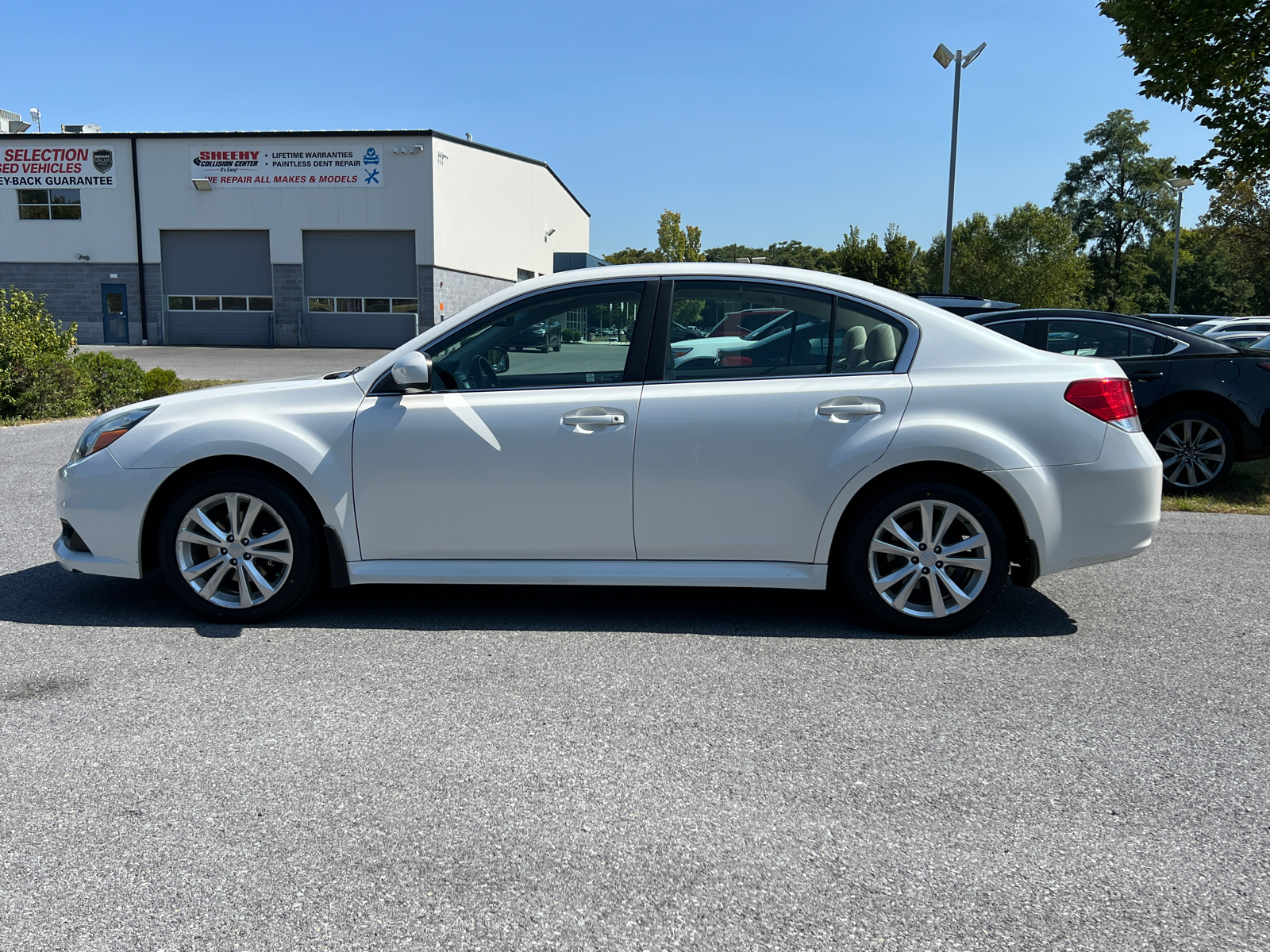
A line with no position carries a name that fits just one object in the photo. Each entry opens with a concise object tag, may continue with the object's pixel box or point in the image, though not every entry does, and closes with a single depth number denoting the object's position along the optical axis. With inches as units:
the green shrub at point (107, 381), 543.8
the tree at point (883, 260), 2273.6
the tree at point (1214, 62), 404.2
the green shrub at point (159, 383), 556.4
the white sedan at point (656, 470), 177.0
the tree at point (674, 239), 3152.1
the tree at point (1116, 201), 2608.3
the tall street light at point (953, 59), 958.9
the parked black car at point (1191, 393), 330.6
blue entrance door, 1510.8
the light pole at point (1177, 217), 2168.8
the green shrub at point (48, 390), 495.8
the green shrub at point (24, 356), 494.3
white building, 1435.8
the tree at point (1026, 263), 2298.2
